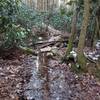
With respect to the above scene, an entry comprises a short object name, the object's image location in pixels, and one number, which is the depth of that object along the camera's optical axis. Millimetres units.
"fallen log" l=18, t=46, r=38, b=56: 4945
